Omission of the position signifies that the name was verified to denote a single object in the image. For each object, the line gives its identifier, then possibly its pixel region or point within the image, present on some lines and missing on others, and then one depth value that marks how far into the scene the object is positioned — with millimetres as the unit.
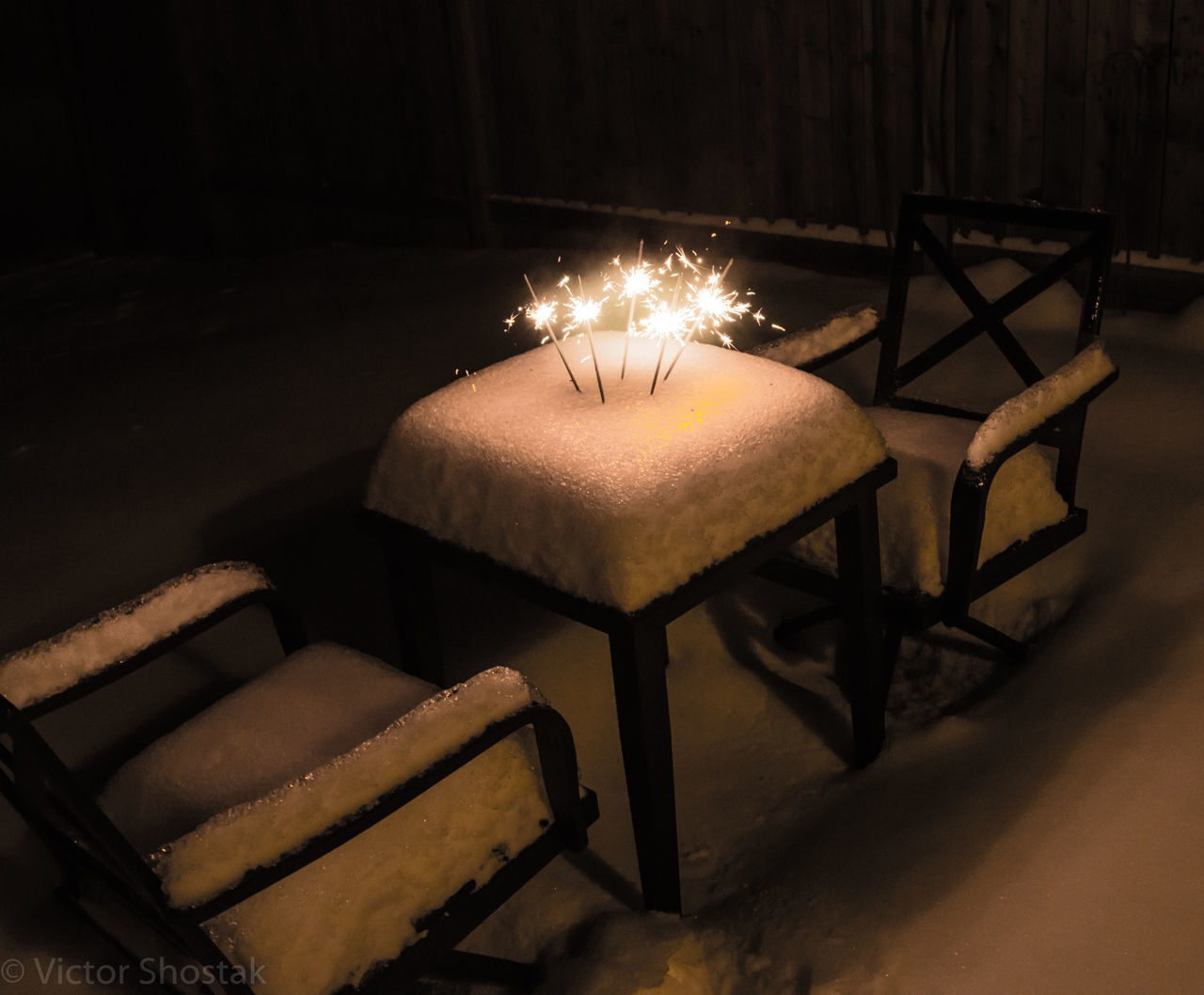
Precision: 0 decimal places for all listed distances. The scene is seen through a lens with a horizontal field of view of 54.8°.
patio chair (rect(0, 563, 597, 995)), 1604
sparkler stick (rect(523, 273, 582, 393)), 2445
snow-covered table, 2016
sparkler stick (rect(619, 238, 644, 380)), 2467
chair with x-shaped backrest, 2471
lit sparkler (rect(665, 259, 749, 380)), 2428
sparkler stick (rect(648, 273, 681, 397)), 2336
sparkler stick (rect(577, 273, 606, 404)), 2377
